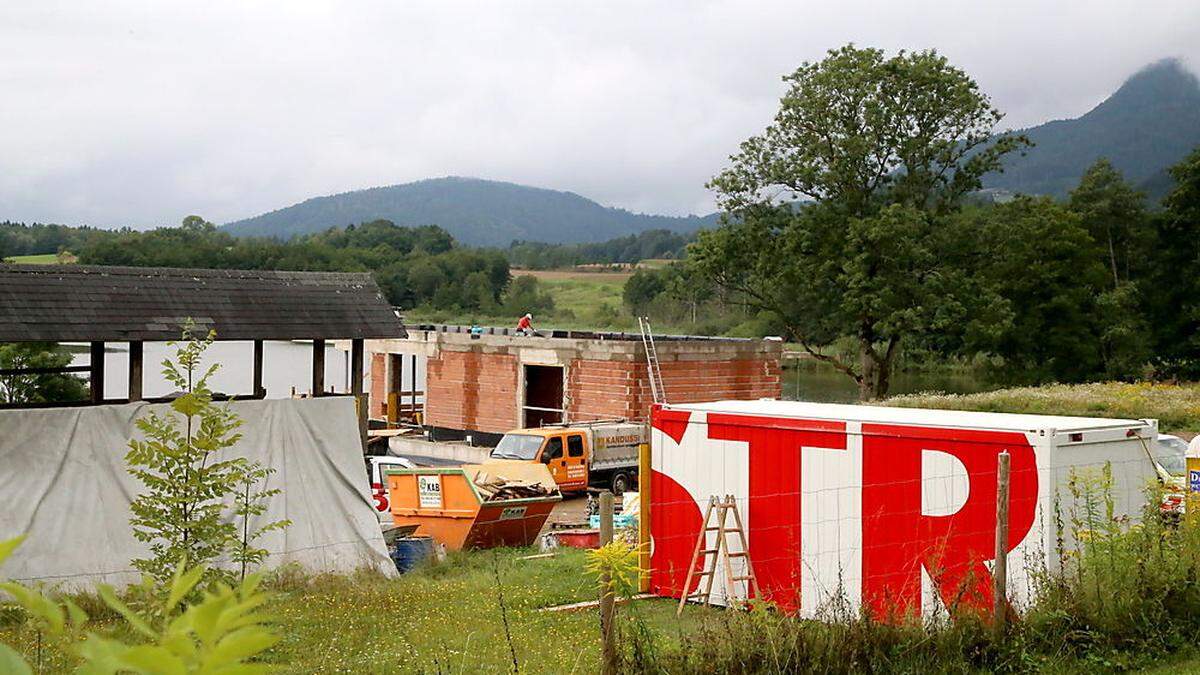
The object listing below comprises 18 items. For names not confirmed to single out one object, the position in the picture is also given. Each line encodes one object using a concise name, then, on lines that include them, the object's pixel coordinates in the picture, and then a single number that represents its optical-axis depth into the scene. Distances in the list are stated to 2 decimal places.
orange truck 26.50
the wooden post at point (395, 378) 40.02
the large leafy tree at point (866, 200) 42.19
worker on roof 37.88
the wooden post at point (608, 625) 7.77
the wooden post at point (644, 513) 13.14
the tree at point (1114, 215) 56.50
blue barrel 18.03
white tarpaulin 14.97
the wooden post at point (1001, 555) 8.73
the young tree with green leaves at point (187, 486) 10.46
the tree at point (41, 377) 27.34
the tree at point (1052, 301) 49.34
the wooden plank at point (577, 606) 12.38
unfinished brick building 32.12
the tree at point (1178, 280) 51.88
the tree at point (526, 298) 103.79
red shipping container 10.54
